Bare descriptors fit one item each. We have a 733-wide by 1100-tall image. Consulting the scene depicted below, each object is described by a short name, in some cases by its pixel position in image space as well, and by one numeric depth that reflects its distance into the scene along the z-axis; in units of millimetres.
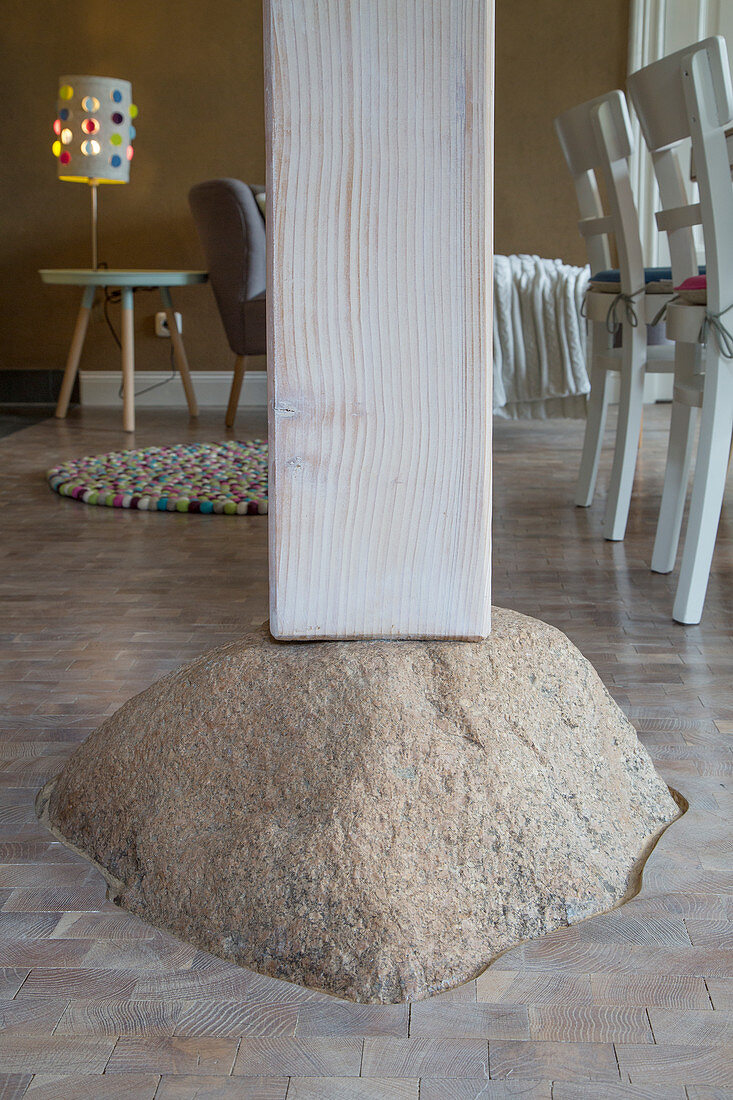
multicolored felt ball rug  2811
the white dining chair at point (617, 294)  2320
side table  4109
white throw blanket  4109
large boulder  903
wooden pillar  935
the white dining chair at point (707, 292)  1720
